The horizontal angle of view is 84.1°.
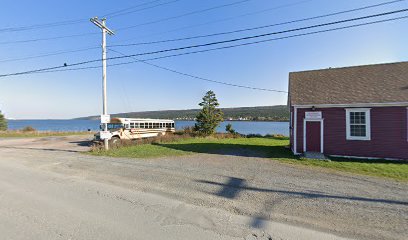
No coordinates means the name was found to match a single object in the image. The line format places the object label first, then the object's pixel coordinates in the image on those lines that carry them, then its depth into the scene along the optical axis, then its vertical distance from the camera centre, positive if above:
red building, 12.38 +0.24
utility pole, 15.58 +3.70
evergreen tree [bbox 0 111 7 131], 50.44 -0.57
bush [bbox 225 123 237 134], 34.51 -1.52
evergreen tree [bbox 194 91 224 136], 29.94 +0.30
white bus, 20.38 -0.87
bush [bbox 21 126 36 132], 41.41 -1.62
